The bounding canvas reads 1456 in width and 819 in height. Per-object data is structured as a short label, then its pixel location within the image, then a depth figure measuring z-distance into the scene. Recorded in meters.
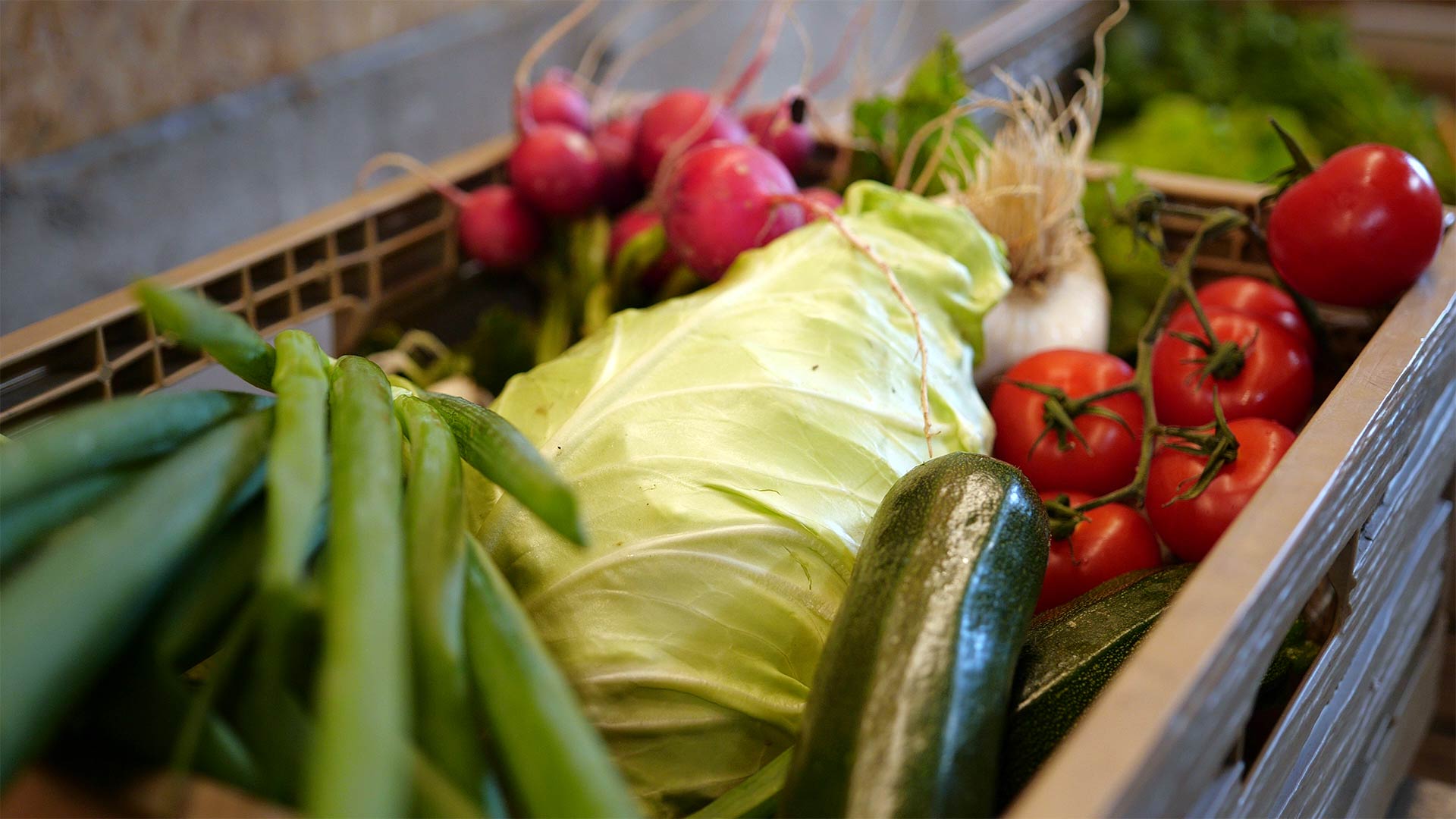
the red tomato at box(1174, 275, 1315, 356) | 1.14
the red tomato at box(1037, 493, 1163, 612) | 0.96
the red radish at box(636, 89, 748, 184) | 1.33
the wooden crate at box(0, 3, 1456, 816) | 0.54
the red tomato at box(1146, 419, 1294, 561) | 0.91
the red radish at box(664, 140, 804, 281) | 1.16
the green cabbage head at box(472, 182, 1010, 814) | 0.75
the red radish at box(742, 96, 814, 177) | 1.38
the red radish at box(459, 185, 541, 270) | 1.37
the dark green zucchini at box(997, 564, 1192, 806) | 0.72
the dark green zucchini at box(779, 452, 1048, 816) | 0.59
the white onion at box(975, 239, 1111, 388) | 1.22
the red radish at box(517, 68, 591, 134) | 1.42
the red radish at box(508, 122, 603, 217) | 1.34
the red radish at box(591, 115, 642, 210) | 1.43
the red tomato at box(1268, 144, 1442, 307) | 1.00
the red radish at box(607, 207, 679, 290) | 1.31
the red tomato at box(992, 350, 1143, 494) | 1.04
